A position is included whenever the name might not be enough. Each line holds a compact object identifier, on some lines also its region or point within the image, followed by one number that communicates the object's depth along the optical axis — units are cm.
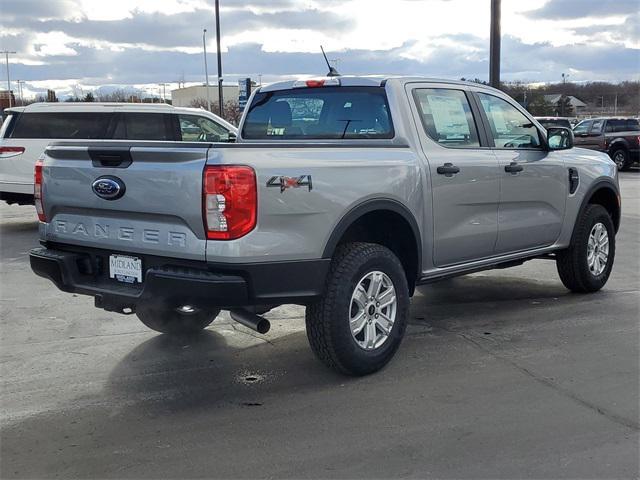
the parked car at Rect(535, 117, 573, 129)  2333
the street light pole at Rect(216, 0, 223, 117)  2627
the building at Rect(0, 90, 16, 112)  6683
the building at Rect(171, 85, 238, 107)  6456
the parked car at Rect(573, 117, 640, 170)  2312
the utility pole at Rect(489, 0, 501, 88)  1198
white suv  1164
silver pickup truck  399
